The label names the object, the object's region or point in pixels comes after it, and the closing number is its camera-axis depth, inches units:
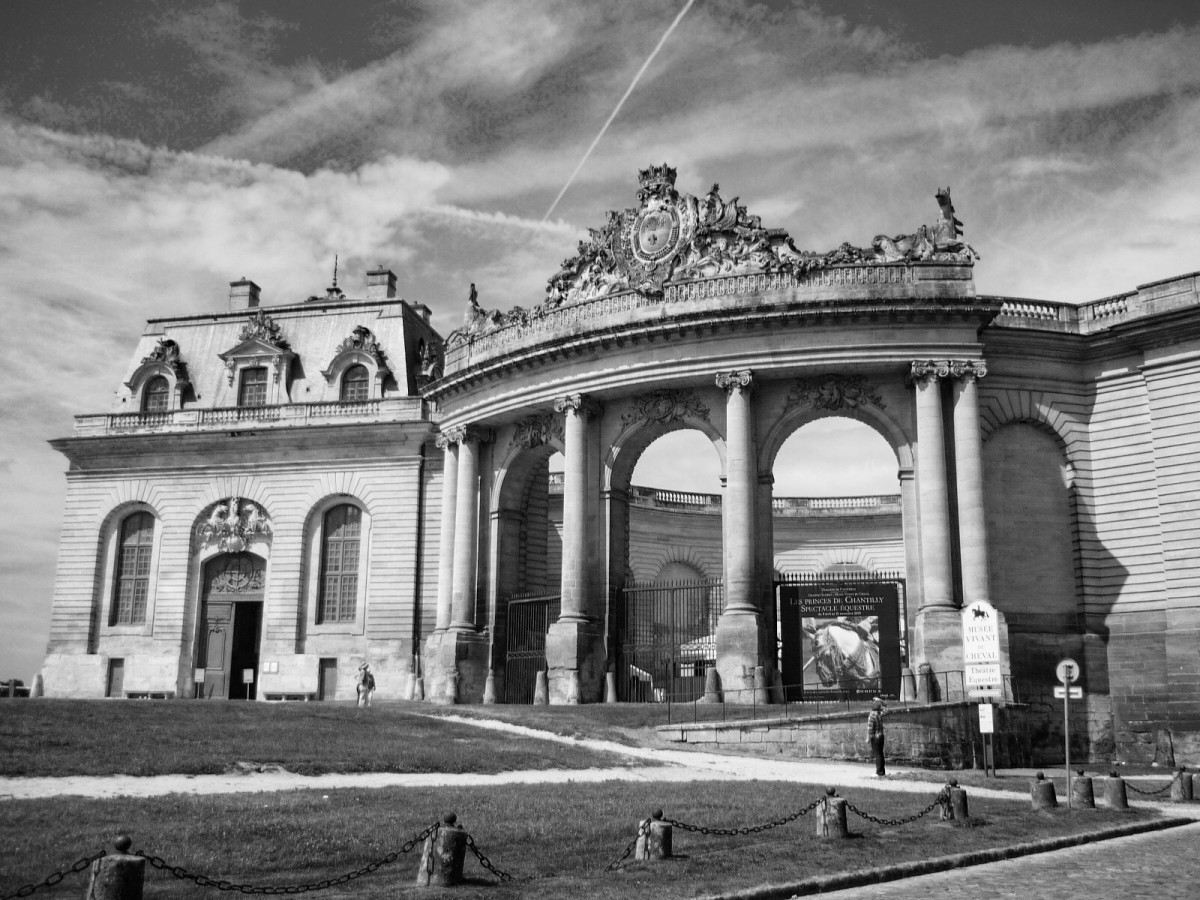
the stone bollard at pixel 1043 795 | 821.2
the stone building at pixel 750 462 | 1453.0
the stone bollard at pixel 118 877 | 402.6
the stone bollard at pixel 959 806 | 724.7
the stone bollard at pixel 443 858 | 483.5
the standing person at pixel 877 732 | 1034.7
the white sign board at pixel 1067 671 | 909.2
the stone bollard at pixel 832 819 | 637.9
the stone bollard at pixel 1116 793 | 861.8
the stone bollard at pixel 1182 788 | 978.7
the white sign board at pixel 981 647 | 1016.2
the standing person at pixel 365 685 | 1633.9
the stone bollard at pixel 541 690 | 1518.2
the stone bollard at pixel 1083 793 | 856.3
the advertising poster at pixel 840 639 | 1423.5
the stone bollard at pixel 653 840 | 553.0
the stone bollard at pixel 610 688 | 1523.1
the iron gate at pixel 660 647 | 1558.8
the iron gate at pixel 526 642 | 1684.3
